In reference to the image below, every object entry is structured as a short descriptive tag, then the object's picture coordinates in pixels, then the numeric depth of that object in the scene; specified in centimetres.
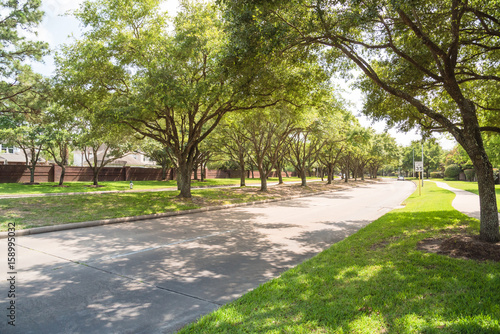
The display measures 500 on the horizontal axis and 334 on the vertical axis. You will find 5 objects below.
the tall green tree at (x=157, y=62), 1249
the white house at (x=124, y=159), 4912
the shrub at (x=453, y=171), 5988
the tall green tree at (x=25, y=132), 1972
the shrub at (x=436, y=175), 8248
